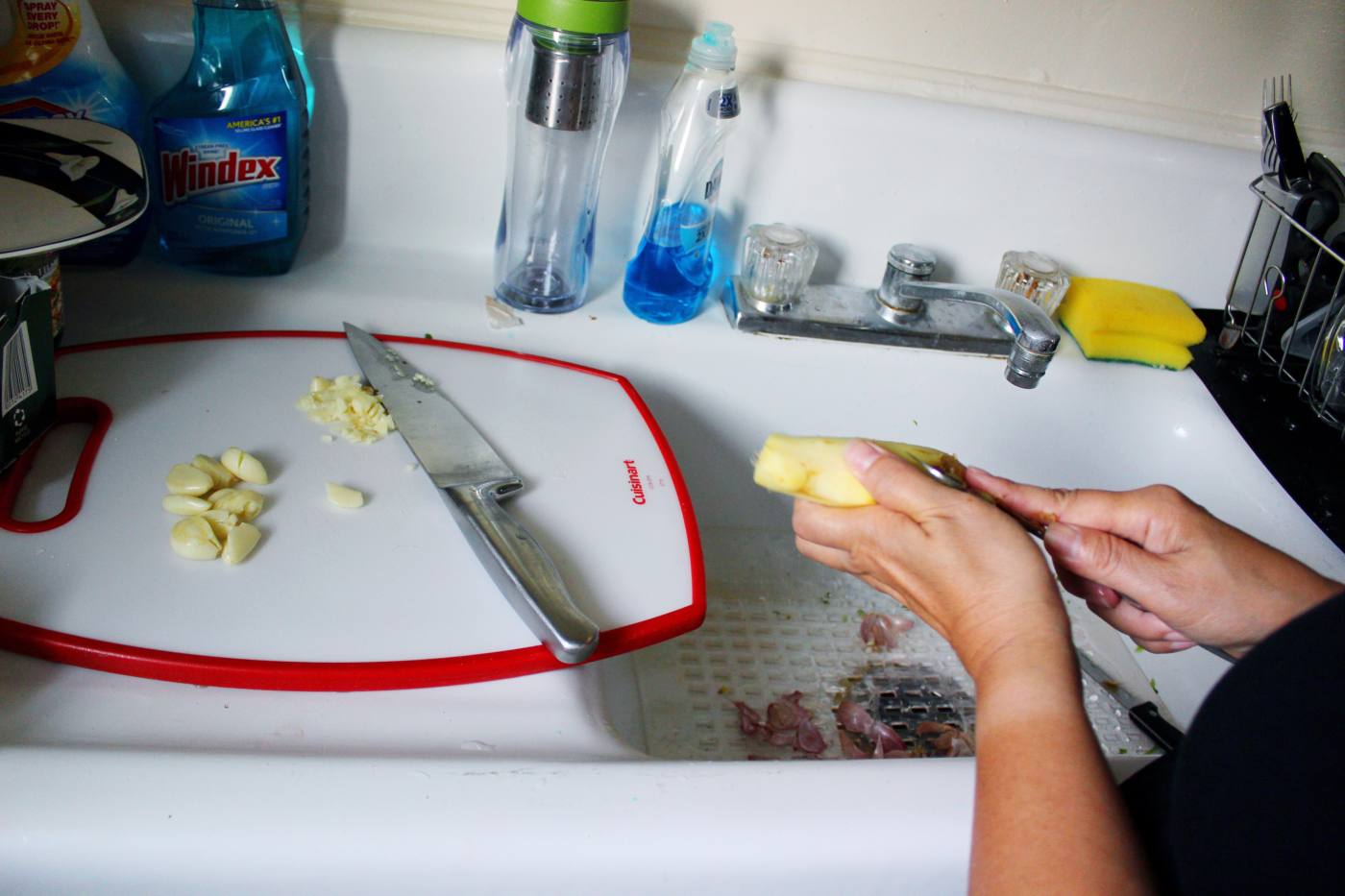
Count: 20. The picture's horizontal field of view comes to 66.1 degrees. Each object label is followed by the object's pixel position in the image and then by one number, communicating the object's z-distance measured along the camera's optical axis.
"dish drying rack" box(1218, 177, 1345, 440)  0.77
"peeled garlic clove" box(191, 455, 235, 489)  0.56
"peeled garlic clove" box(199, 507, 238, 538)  0.53
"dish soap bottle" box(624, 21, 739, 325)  0.72
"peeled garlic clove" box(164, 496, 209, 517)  0.53
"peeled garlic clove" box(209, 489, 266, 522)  0.54
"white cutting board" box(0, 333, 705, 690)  0.48
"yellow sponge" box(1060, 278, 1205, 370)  0.83
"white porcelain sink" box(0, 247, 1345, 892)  0.39
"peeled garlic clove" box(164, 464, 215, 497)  0.54
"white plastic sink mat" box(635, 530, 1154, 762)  0.70
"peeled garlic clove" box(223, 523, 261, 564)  0.52
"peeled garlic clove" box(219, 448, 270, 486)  0.57
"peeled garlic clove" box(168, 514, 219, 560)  0.51
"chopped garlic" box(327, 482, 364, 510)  0.56
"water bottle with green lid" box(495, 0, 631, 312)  0.65
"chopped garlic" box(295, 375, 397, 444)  0.62
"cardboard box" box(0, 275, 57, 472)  0.50
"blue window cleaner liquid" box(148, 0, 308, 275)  0.66
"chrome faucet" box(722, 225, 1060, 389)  0.77
